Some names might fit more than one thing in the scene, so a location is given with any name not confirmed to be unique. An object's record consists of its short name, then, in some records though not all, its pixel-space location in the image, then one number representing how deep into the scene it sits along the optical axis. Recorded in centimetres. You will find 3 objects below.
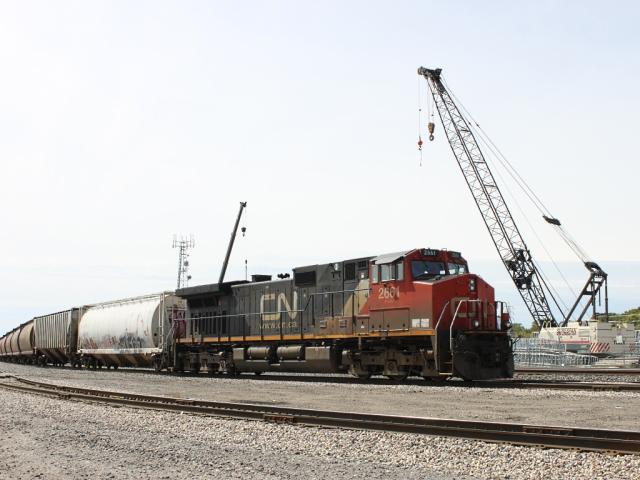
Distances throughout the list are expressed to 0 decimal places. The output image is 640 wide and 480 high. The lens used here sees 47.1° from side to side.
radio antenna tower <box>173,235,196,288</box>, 7525
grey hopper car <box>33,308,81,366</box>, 3853
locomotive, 1878
